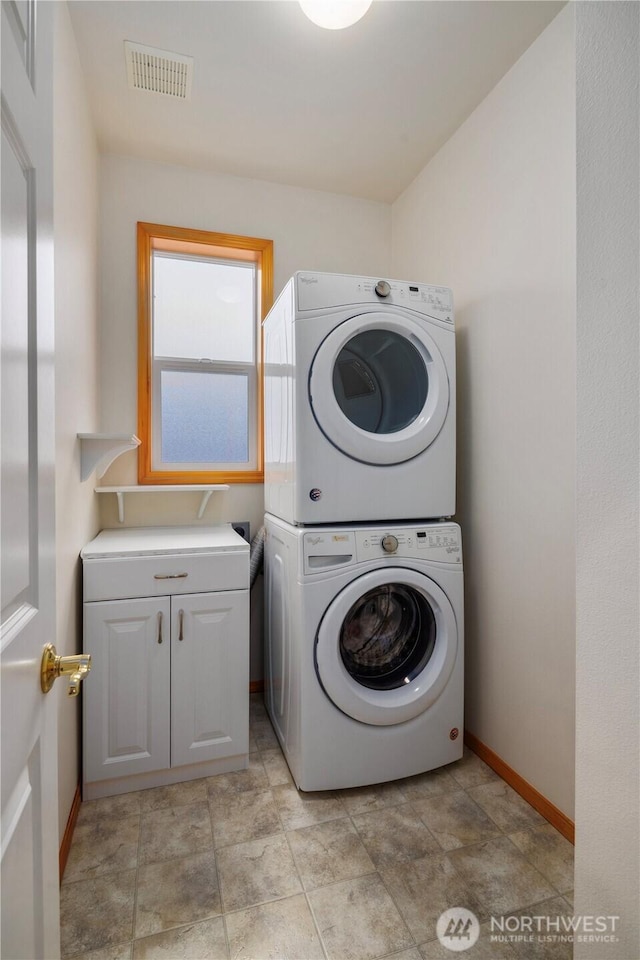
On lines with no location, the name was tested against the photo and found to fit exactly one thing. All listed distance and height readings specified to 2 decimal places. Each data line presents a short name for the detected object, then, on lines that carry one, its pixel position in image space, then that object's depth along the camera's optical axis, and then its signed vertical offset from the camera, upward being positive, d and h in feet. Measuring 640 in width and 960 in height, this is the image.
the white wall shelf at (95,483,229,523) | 7.10 -0.18
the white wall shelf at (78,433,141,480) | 5.88 +0.34
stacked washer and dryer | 5.51 -0.69
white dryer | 5.63 +0.95
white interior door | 1.78 -0.05
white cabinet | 5.60 -2.26
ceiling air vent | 5.72 +5.01
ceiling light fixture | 4.62 +4.51
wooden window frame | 7.72 +3.08
